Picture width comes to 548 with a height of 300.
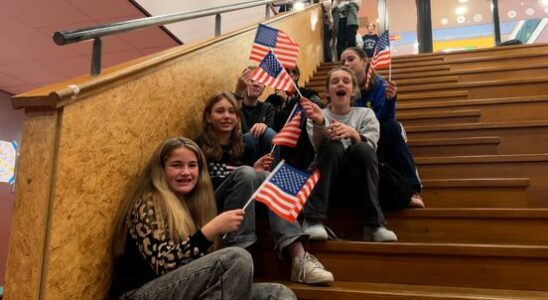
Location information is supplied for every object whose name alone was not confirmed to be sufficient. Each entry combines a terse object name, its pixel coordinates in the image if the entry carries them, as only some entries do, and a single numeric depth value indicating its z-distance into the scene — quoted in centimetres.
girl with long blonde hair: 126
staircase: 154
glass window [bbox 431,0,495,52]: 807
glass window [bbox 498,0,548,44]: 734
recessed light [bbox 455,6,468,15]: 824
